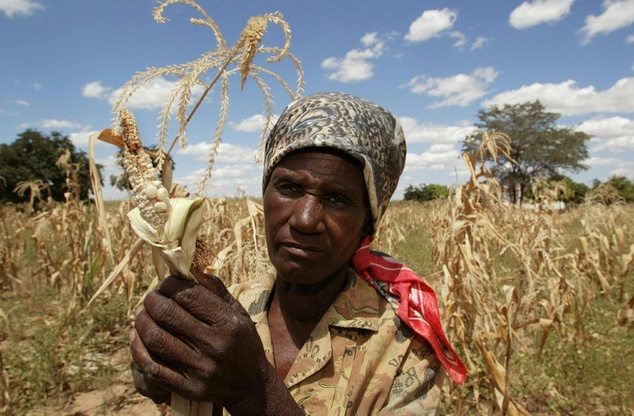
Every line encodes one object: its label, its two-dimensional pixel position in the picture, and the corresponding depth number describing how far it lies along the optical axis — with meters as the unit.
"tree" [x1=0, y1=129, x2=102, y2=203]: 23.59
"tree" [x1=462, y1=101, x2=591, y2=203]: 31.22
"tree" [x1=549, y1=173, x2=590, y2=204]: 36.20
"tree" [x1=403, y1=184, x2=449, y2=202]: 28.03
